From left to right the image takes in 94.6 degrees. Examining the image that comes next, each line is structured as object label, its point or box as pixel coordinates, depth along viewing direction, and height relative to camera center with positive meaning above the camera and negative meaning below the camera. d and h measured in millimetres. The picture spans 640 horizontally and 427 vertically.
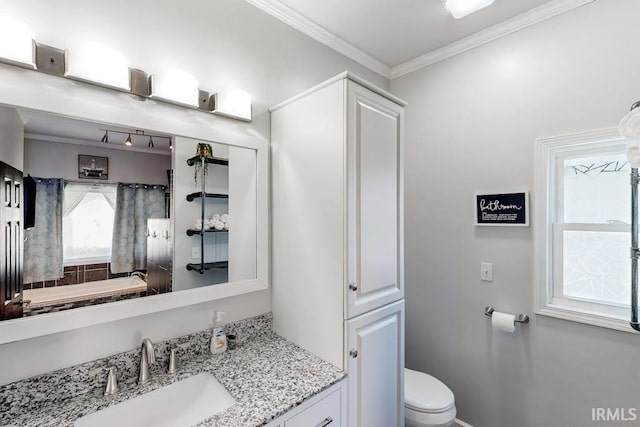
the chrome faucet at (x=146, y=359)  1183 -580
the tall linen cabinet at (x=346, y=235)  1311 -95
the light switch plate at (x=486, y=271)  1918 -367
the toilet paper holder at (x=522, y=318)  1764 -619
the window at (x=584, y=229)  1562 -80
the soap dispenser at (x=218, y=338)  1427 -596
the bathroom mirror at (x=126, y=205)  1040 +50
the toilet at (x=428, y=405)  1645 -1077
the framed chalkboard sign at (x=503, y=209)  1777 +40
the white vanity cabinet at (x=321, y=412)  1073 -765
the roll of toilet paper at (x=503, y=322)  1761 -644
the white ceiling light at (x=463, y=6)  1427 +1039
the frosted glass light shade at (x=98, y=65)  1078 +570
